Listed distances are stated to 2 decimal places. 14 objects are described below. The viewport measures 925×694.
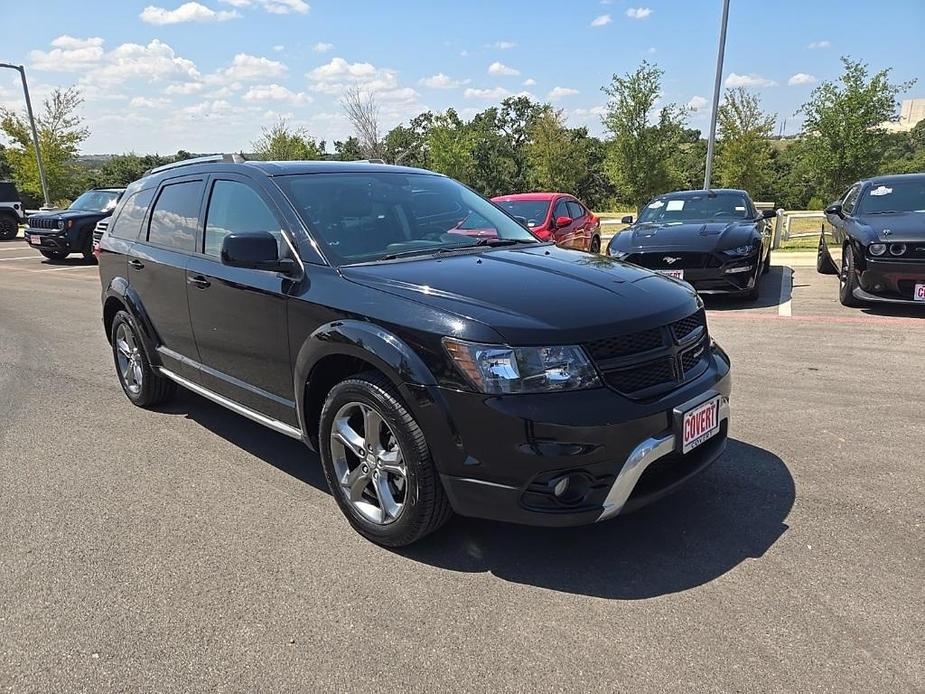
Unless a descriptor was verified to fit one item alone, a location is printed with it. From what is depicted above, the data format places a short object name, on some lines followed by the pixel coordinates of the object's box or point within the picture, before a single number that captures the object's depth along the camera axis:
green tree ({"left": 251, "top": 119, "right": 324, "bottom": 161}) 40.78
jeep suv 16.06
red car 11.30
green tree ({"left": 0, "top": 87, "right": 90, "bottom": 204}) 31.67
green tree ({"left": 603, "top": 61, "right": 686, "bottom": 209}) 23.14
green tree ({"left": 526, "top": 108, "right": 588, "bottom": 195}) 37.06
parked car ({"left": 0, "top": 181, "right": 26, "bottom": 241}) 25.23
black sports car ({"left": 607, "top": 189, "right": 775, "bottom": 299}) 8.36
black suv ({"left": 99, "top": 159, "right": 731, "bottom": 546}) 2.63
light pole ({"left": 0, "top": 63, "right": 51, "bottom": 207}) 26.92
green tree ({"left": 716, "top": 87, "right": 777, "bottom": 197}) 28.66
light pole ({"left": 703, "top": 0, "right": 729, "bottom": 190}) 16.59
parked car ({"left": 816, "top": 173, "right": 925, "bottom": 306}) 7.29
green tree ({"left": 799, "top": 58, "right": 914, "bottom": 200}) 19.67
